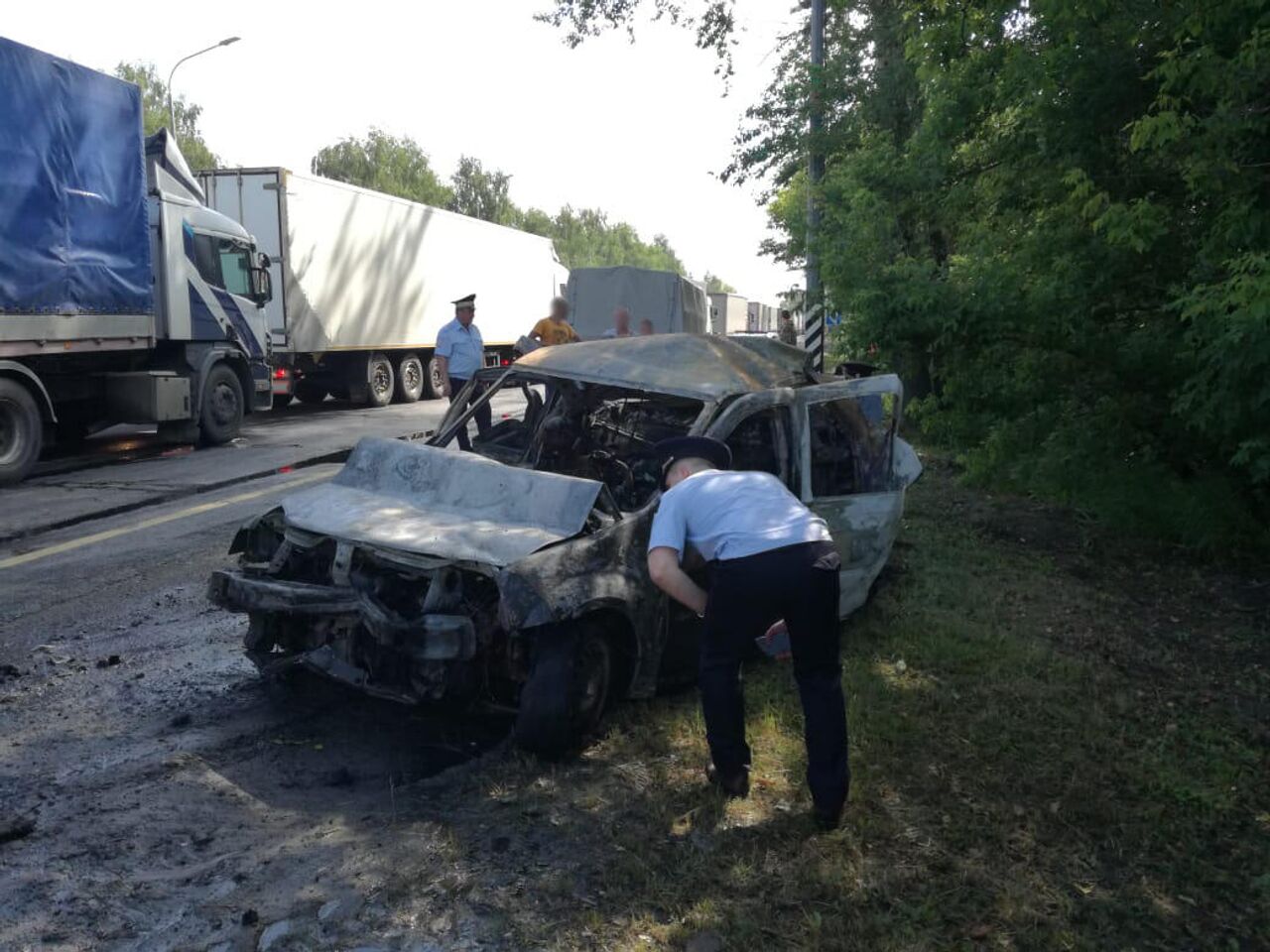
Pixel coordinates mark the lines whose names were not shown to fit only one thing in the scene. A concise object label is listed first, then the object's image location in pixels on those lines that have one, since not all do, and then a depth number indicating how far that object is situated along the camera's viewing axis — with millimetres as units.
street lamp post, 25125
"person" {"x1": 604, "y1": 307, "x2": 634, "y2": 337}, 12820
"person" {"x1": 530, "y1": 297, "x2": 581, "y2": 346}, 10883
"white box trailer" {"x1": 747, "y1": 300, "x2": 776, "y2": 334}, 63219
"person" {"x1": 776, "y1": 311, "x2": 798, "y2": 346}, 24016
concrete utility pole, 14039
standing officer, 10062
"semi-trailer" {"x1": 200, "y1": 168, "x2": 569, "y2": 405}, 16609
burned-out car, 3926
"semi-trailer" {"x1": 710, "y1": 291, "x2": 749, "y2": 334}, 45188
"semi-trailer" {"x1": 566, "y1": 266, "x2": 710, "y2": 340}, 21422
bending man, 3555
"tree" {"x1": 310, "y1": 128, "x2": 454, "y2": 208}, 55312
